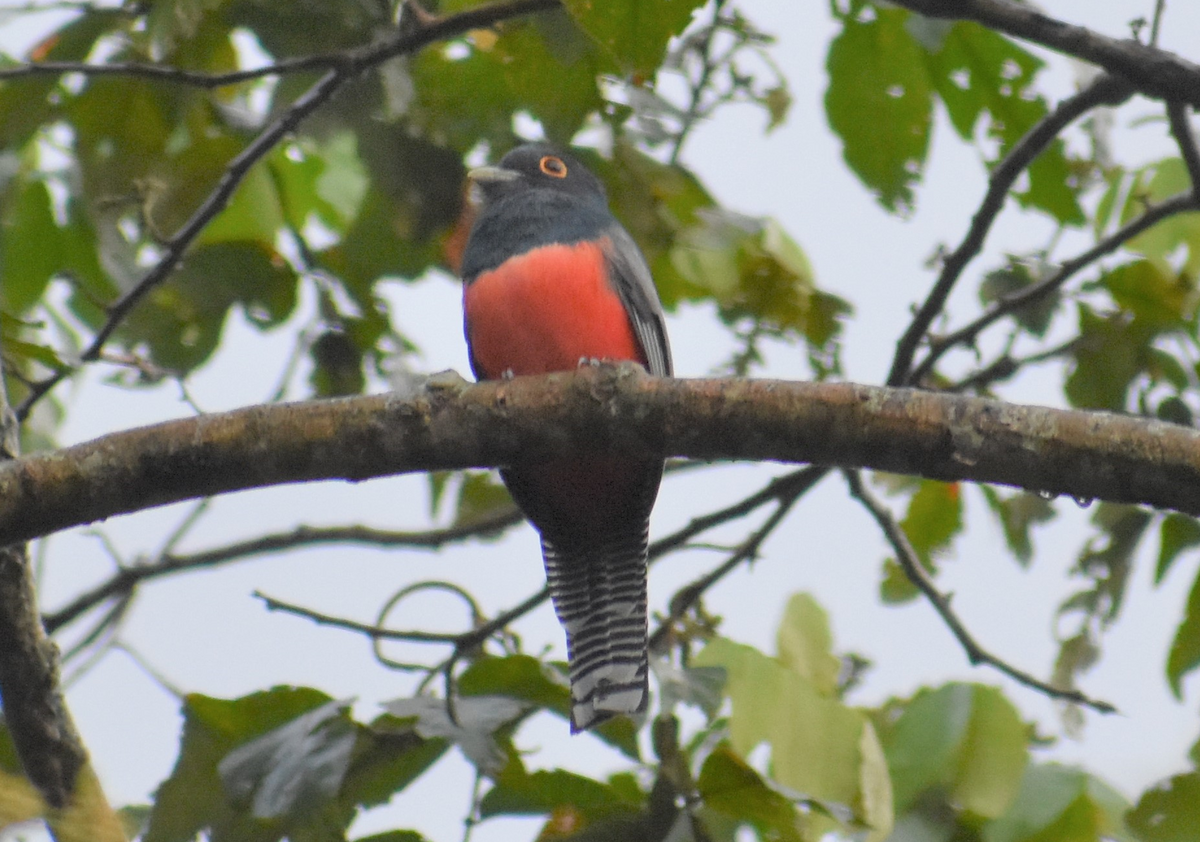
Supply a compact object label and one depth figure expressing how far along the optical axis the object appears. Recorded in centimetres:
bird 833
